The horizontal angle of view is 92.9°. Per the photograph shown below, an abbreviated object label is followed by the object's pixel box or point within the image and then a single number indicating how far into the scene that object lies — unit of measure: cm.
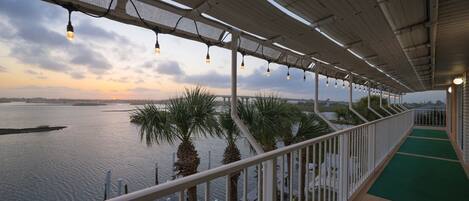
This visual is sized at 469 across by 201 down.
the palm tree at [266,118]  429
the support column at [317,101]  444
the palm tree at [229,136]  436
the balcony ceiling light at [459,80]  542
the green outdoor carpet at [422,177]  303
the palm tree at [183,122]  389
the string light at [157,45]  227
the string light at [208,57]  284
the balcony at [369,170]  100
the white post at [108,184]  827
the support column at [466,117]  451
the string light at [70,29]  171
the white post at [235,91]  272
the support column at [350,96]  596
